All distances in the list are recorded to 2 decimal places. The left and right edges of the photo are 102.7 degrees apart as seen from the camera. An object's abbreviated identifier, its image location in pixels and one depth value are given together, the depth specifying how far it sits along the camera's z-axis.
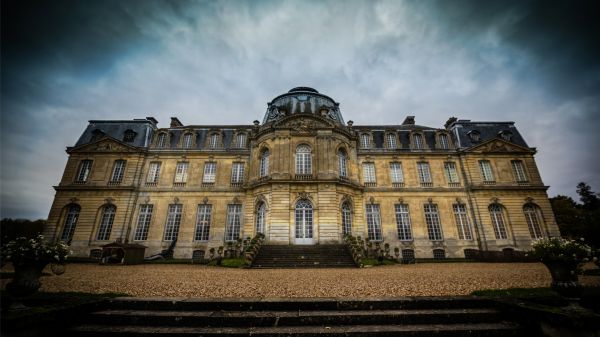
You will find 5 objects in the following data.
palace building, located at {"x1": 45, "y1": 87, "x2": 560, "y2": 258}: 18.48
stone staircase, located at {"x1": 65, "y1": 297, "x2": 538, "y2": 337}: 3.93
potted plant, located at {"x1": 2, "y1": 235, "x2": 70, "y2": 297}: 3.96
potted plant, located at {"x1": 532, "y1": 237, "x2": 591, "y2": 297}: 3.97
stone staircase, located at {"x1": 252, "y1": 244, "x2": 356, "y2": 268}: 13.33
